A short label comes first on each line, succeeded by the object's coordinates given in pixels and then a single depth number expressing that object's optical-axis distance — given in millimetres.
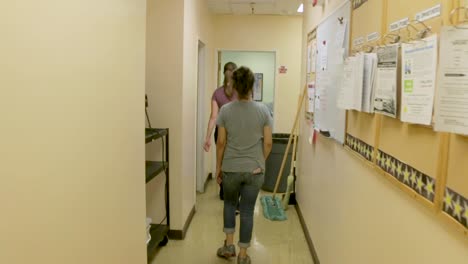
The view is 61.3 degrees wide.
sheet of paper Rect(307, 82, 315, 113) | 3429
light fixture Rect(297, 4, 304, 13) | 5149
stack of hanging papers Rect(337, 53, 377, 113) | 1667
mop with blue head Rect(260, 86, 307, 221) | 4242
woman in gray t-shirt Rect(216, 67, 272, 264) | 2885
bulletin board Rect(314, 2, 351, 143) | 2299
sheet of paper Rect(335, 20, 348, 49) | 2281
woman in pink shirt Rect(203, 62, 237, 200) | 4051
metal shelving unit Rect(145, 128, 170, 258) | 2959
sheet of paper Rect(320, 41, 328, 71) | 2836
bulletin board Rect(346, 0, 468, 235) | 1039
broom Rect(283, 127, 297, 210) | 4404
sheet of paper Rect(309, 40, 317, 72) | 3423
